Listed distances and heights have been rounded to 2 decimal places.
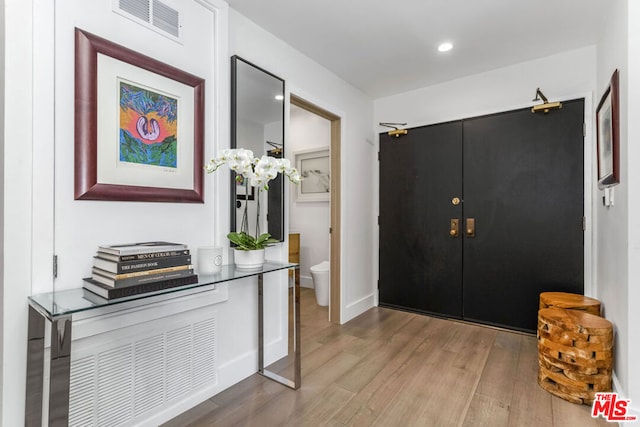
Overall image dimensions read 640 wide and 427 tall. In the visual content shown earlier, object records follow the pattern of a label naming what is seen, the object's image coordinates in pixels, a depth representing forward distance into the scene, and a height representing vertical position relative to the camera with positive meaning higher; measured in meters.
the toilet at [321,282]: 3.67 -0.82
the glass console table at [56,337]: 1.04 -0.46
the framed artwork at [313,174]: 4.44 +0.57
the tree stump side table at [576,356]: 1.83 -0.87
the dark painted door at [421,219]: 3.26 -0.07
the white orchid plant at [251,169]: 1.68 +0.25
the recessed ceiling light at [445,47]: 2.57 +1.40
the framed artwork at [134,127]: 1.40 +0.44
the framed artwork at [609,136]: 1.83 +0.51
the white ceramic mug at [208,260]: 1.67 -0.25
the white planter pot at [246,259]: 1.81 -0.27
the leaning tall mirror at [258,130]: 2.06 +0.59
